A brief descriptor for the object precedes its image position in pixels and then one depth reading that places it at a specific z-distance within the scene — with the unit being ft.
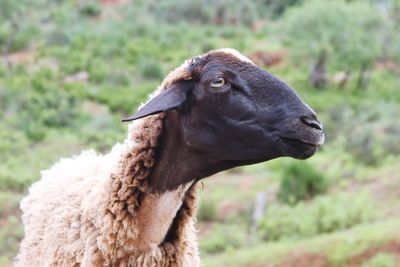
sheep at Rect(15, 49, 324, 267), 12.85
